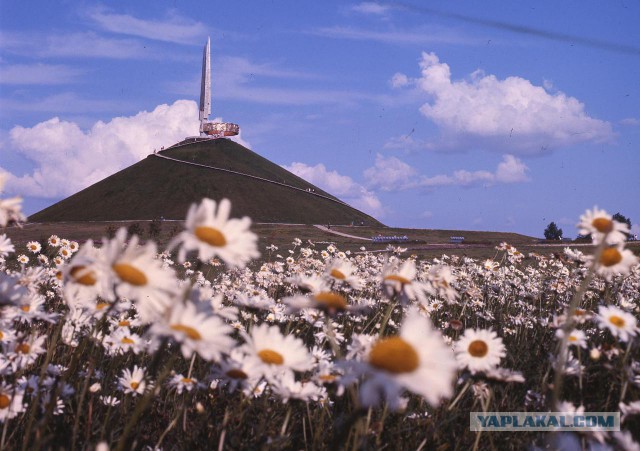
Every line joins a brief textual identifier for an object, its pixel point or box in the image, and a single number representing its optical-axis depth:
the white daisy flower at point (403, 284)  2.57
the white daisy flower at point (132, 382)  3.20
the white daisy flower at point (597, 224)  2.62
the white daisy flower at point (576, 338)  3.41
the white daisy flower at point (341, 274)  3.01
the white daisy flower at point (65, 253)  7.17
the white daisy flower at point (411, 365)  1.40
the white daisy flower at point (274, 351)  2.08
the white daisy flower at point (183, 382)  3.07
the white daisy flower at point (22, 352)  2.73
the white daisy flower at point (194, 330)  1.53
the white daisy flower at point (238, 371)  2.39
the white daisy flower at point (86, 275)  1.66
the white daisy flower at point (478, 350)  2.54
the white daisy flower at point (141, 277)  1.61
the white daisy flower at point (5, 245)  3.37
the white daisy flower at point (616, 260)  2.67
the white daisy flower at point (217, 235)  1.71
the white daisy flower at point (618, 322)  2.96
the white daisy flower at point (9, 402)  2.32
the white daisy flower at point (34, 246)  7.86
